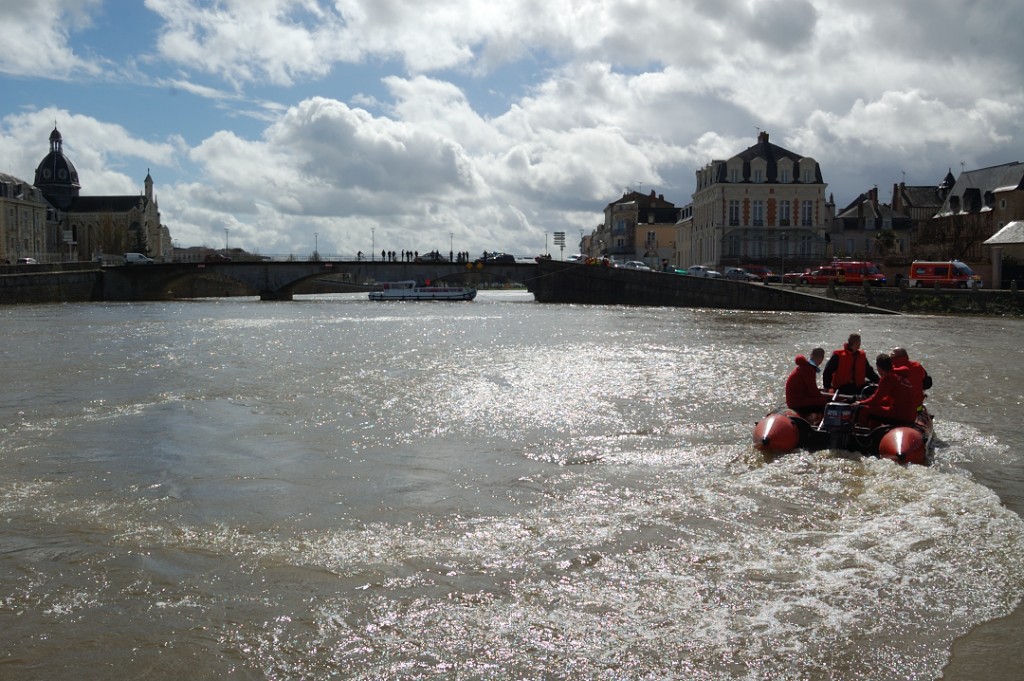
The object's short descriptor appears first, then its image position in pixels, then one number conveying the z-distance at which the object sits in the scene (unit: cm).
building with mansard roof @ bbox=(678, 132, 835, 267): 8112
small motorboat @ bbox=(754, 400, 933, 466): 1273
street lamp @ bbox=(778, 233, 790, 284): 8137
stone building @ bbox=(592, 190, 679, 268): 12075
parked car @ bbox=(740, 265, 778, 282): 7445
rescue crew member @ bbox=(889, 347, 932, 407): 1344
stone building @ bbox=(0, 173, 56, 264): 11025
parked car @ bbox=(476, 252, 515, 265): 8062
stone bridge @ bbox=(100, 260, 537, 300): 7775
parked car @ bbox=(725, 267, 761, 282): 6650
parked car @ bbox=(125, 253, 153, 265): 8388
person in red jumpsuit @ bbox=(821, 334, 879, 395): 1469
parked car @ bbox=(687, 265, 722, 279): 6648
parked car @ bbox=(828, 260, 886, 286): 5572
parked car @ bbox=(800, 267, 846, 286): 5700
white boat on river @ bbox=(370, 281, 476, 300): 8650
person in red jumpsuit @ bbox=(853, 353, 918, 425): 1316
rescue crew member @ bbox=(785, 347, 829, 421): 1422
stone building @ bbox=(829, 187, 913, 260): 9212
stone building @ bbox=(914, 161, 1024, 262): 7200
